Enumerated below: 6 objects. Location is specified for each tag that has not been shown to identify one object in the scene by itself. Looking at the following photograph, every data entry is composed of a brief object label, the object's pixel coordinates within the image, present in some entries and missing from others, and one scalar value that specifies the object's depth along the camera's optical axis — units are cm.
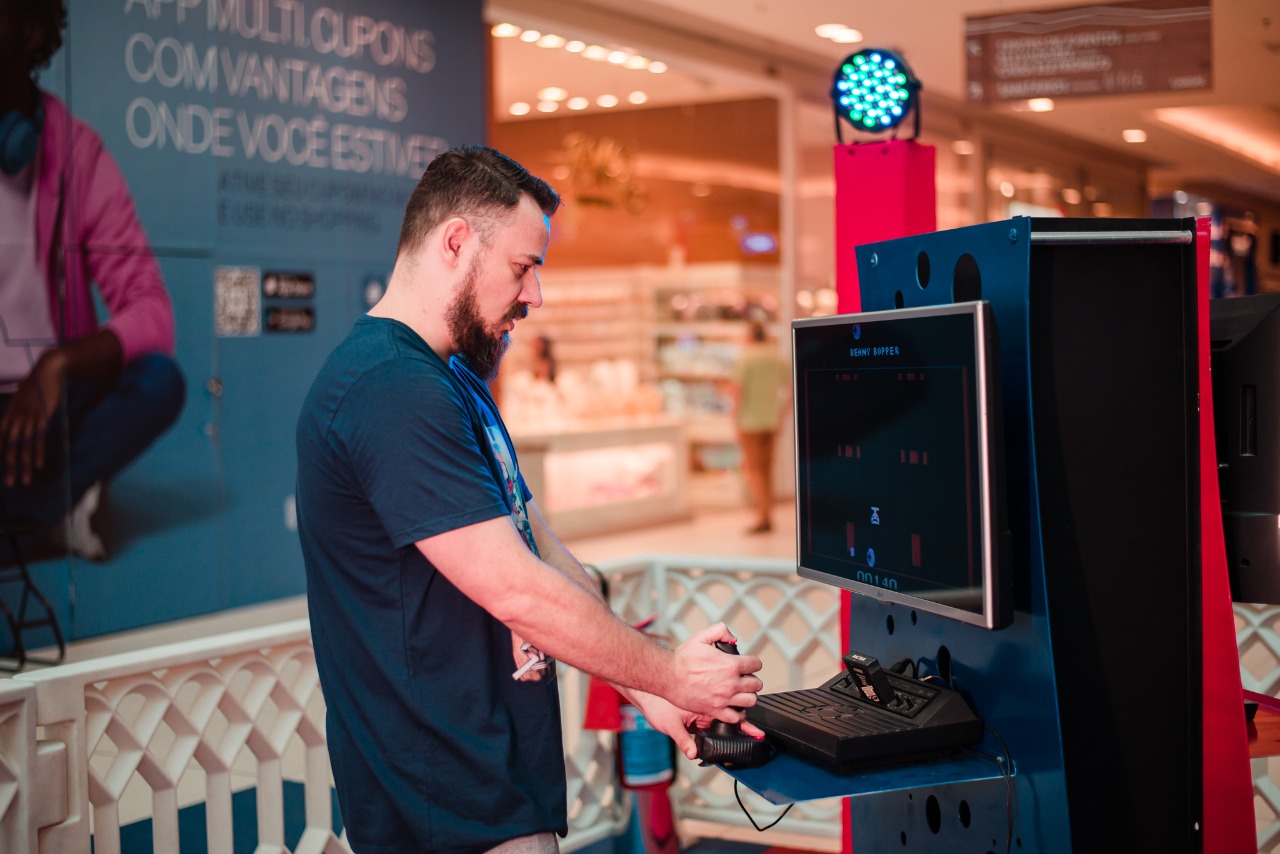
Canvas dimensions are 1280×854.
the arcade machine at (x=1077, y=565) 166
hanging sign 649
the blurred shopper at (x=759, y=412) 1015
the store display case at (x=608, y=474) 983
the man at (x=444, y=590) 159
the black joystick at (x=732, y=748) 173
